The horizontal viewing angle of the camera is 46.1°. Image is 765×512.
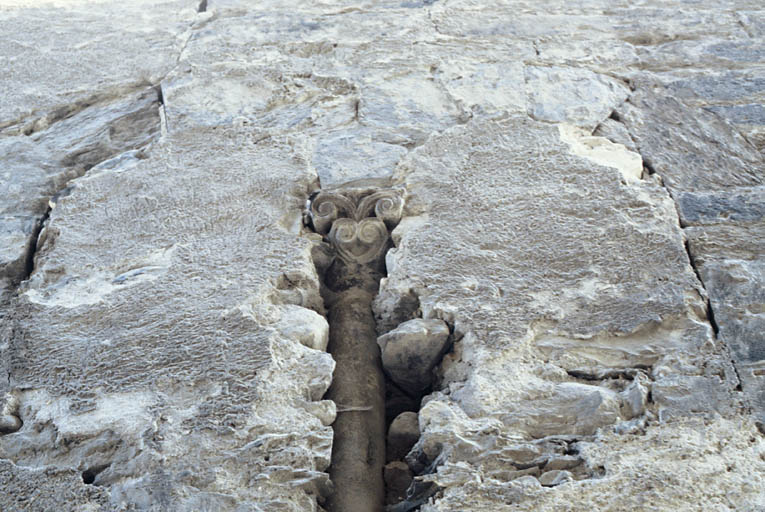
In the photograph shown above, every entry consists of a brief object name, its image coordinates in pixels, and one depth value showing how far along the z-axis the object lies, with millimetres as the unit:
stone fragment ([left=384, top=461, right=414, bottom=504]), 2070
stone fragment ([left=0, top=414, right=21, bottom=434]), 2023
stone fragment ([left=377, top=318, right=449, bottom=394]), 2139
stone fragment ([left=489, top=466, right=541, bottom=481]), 1838
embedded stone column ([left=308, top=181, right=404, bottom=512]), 2027
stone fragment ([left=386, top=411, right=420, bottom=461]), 2115
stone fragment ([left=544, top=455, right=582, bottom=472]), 1849
